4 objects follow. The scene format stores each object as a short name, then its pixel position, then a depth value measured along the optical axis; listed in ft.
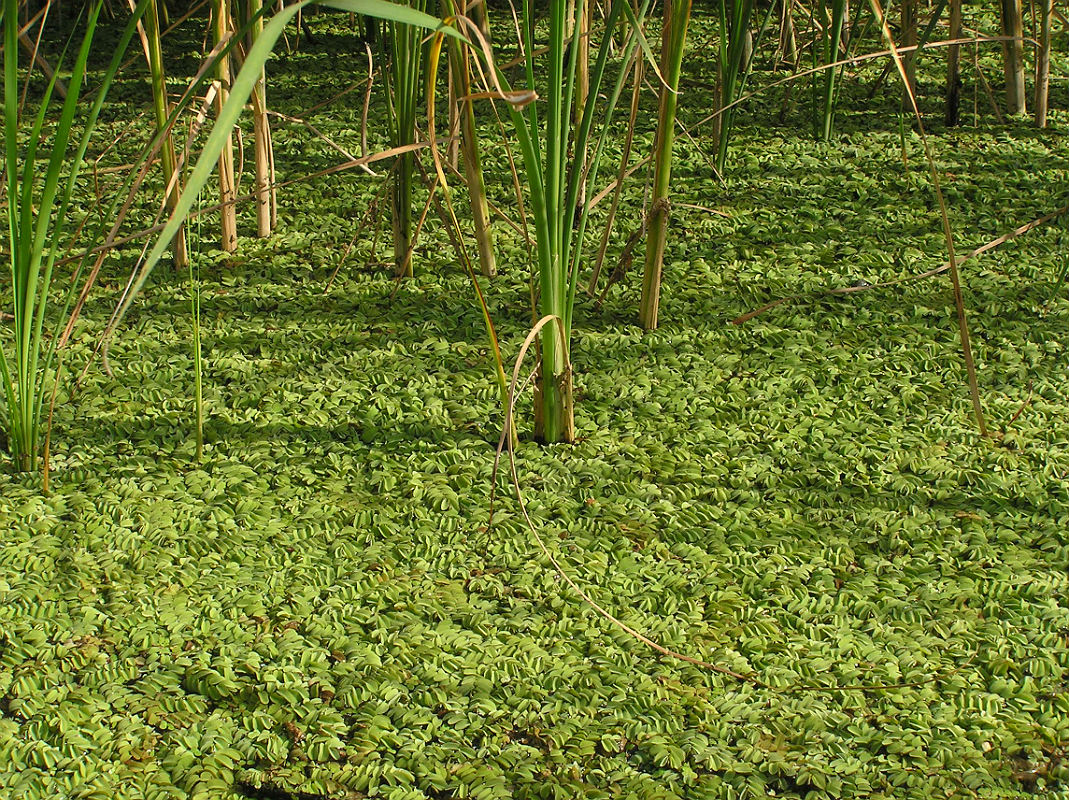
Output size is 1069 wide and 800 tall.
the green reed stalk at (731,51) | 8.13
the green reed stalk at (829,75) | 8.39
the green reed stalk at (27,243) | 6.75
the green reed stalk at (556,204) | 6.95
